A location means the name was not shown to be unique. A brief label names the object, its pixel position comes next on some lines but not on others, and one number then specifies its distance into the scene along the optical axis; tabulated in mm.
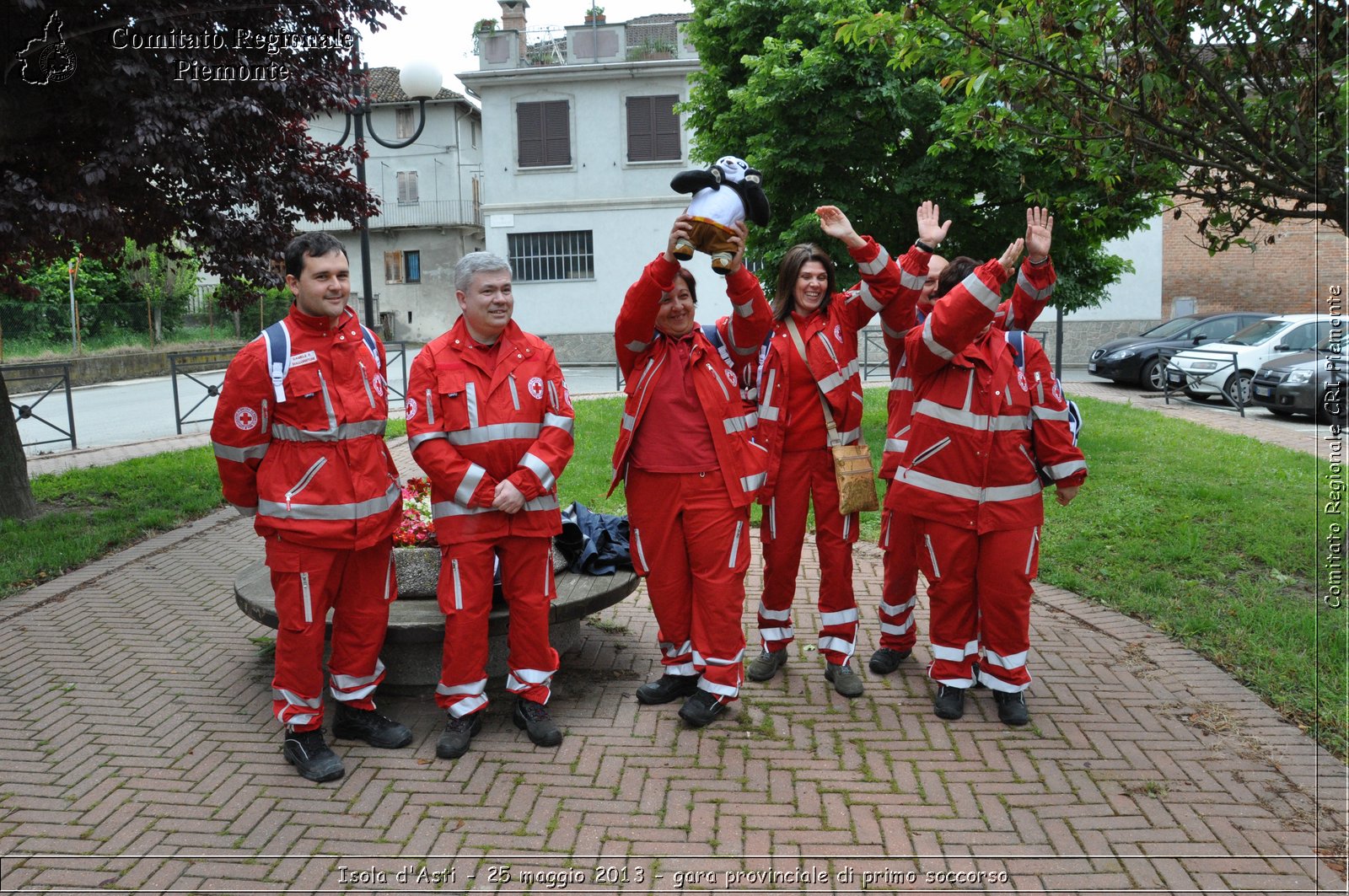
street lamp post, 10786
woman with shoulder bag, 4609
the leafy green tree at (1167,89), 4340
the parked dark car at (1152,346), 18938
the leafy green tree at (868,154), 9703
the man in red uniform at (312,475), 3936
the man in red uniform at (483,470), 4086
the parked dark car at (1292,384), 13430
